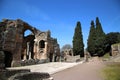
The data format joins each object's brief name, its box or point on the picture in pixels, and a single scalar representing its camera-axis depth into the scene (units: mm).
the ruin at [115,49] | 23922
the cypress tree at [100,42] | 27037
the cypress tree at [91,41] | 27752
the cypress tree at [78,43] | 27494
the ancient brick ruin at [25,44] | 14319
